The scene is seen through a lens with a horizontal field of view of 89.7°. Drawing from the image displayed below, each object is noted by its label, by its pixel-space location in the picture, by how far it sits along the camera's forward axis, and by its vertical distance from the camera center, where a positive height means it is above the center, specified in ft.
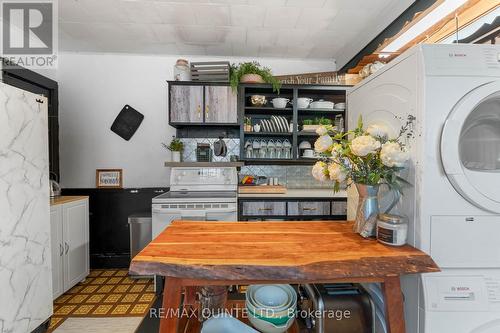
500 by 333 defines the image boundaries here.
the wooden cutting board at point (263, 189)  9.55 -1.02
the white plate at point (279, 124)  10.18 +1.59
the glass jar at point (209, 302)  3.72 -2.08
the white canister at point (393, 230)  3.30 -0.88
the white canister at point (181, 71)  9.71 +3.57
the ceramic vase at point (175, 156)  10.04 +0.27
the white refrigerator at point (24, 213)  5.21 -1.15
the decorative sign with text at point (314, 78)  10.47 +3.60
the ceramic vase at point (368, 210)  3.64 -0.68
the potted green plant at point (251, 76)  9.70 +3.40
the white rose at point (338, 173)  3.61 -0.14
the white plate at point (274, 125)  10.19 +1.55
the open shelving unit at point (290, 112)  9.92 +2.14
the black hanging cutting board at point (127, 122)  10.61 +1.71
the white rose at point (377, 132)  3.55 +0.45
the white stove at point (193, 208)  8.51 -1.53
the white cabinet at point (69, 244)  7.35 -2.59
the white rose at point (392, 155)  3.23 +0.11
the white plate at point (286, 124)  10.23 +1.60
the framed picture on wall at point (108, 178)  10.61 -0.66
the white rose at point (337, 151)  3.65 +0.18
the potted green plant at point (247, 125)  10.00 +1.53
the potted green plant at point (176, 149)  10.03 +0.55
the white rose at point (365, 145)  3.31 +0.24
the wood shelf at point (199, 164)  9.51 -0.05
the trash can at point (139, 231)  9.18 -2.51
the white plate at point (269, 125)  10.19 +1.53
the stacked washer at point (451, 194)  3.35 -0.41
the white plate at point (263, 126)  10.19 +1.51
